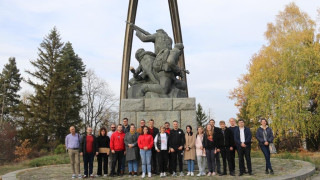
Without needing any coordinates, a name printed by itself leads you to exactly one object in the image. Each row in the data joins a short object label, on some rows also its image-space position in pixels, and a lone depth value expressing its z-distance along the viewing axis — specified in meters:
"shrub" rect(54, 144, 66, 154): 20.16
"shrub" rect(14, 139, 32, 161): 23.77
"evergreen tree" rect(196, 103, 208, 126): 38.86
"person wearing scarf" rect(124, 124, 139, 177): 7.02
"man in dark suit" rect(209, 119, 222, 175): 7.03
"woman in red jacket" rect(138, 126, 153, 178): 6.91
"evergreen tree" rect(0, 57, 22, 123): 34.09
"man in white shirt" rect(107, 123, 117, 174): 7.54
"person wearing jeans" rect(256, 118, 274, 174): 6.76
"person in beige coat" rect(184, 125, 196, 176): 6.98
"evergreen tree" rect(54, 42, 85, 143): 28.14
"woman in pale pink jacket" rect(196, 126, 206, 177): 6.96
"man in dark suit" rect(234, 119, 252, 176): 6.84
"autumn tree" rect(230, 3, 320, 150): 18.20
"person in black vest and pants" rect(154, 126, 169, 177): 6.95
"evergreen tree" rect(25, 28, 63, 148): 27.34
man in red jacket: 7.17
